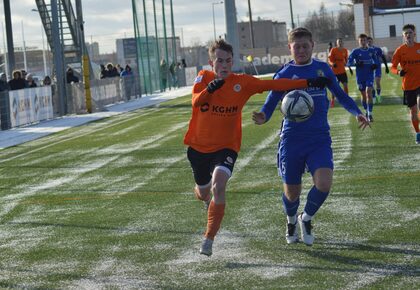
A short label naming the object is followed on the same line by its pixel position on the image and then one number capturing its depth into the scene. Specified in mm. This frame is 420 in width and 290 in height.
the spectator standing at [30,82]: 31805
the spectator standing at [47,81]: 35156
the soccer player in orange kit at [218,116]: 8273
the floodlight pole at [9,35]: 36375
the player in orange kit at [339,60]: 27609
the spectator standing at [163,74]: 55469
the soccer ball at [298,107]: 8180
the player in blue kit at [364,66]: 23250
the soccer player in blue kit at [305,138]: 8375
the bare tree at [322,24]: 151625
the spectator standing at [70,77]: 36219
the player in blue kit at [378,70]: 25922
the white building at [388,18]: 99750
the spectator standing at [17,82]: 29531
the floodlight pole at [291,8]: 115750
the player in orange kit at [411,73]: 16984
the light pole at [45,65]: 71062
